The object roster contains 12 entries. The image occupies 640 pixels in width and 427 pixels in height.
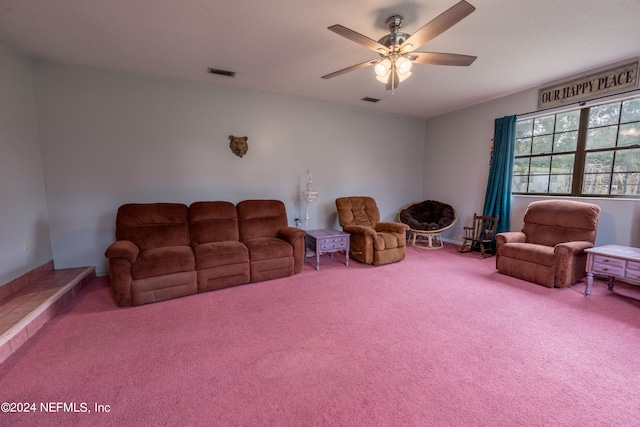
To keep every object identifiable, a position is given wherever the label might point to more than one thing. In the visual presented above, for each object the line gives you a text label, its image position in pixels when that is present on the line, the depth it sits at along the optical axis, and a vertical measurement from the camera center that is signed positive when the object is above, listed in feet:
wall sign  10.13 +4.16
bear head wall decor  13.07 +1.89
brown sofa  8.59 -2.55
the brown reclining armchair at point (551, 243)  9.84 -2.53
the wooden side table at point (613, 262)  8.39 -2.68
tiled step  6.22 -3.53
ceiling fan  6.54 +3.66
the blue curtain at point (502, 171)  14.06 +0.66
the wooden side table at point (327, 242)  12.27 -2.87
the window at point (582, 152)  10.66 +1.44
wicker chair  16.01 -2.42
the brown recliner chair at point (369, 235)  12.80 -2.66
